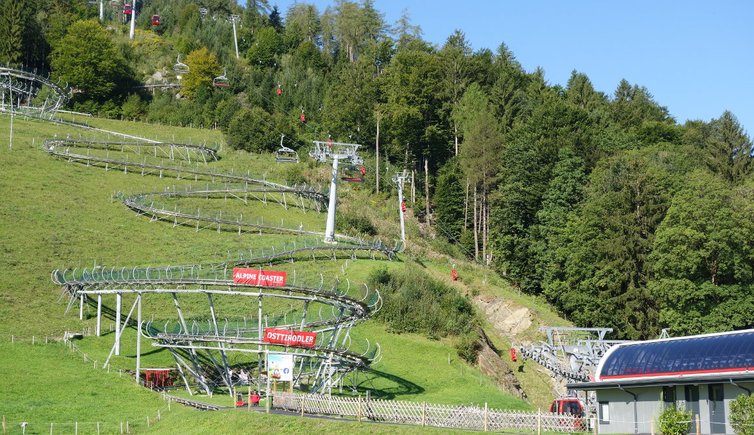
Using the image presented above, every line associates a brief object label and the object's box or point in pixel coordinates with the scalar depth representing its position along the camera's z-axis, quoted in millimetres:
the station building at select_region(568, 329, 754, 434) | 43094
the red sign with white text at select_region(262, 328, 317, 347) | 54062
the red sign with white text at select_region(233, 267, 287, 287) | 57719
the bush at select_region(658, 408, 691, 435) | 40688
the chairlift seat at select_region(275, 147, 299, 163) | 127250
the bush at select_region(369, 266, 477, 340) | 78312
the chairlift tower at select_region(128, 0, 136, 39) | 186250
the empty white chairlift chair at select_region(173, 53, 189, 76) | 166500
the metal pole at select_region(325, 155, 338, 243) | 95250
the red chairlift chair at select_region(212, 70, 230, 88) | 161750
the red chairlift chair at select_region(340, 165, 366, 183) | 115681
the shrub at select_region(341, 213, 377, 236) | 106438
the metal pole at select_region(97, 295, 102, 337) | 70250
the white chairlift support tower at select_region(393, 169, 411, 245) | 102312
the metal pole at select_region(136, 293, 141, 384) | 61719
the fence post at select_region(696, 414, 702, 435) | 38594
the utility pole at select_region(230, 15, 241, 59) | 186375
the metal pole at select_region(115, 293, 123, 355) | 66762
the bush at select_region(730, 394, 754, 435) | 37969
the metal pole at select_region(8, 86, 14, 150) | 112525
